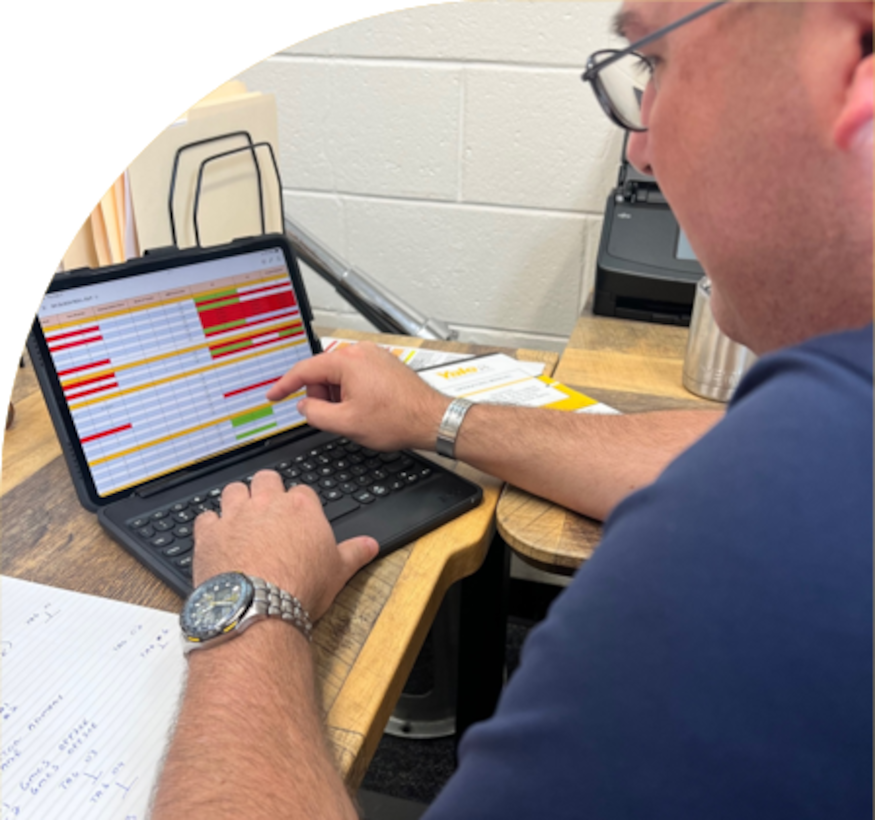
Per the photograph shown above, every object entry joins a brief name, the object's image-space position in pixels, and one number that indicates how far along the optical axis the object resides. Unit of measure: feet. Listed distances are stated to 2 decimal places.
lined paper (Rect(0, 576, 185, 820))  1.49
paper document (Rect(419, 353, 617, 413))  2.99
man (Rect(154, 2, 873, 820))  0.91
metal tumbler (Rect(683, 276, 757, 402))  3.13
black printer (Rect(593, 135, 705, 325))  3.89
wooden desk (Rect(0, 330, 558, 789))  1.74
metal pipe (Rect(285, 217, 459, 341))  3.97
